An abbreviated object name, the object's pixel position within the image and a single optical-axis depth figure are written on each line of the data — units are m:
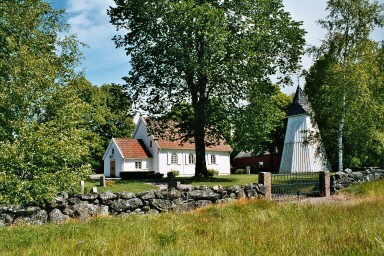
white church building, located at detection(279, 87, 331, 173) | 37.28
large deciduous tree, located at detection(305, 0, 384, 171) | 28.75
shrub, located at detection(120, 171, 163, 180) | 43.88
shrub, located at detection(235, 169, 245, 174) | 56.12
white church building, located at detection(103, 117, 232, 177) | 50.31
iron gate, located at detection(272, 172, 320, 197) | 20.34
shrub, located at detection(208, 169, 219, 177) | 49.96
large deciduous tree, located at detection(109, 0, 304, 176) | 25.69
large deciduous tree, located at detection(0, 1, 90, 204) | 11.80
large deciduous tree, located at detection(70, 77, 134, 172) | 55.06
